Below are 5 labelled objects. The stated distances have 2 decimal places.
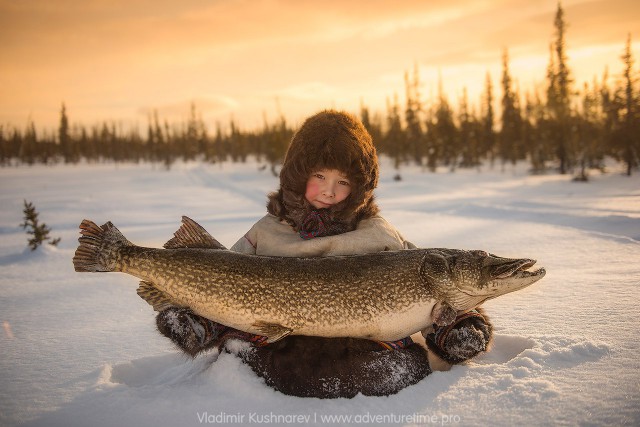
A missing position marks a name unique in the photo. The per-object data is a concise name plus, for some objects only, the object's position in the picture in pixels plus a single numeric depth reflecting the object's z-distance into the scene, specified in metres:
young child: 1.92
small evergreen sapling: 5.77
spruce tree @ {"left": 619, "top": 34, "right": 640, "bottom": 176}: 18.00
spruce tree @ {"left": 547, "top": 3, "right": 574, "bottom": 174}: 21.86
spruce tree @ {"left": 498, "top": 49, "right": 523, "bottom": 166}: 31.60
